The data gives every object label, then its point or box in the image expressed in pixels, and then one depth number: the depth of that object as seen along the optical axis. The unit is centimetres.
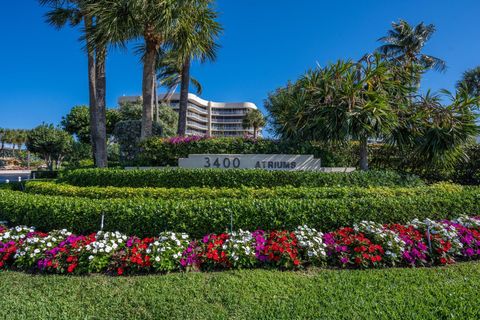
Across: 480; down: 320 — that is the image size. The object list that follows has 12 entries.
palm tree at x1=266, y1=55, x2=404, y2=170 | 905
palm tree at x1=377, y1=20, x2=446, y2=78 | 2392
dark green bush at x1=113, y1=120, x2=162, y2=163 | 1394
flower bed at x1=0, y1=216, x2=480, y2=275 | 397
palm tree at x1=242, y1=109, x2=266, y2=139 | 4969
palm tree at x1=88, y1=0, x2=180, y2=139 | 981
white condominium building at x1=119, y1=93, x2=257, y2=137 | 8350
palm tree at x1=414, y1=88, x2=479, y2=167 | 927
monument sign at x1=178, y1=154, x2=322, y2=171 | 934
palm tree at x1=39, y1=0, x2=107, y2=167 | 1059
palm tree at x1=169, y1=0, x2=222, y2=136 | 1085
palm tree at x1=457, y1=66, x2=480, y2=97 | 2511
